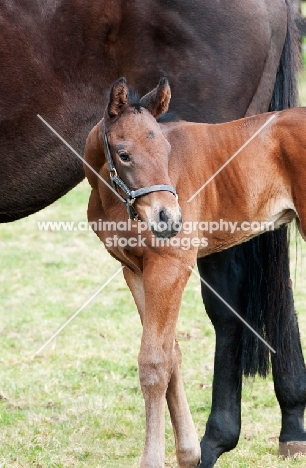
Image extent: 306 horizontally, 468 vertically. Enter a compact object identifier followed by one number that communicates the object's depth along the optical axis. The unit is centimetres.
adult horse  687
